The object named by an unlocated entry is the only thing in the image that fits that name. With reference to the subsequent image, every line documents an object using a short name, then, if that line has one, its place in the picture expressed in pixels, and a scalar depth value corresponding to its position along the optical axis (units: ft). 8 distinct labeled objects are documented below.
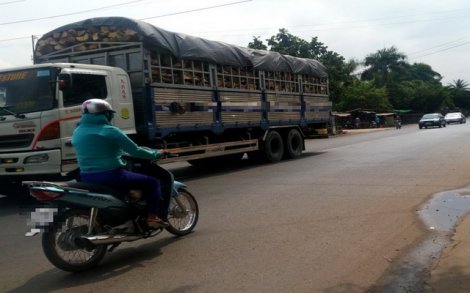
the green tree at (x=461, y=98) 320.70
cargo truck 30.04
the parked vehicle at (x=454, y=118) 168.18
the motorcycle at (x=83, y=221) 16.03
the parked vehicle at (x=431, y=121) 143.84
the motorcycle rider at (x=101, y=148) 17.07
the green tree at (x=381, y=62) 258.16
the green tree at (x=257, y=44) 138.00
